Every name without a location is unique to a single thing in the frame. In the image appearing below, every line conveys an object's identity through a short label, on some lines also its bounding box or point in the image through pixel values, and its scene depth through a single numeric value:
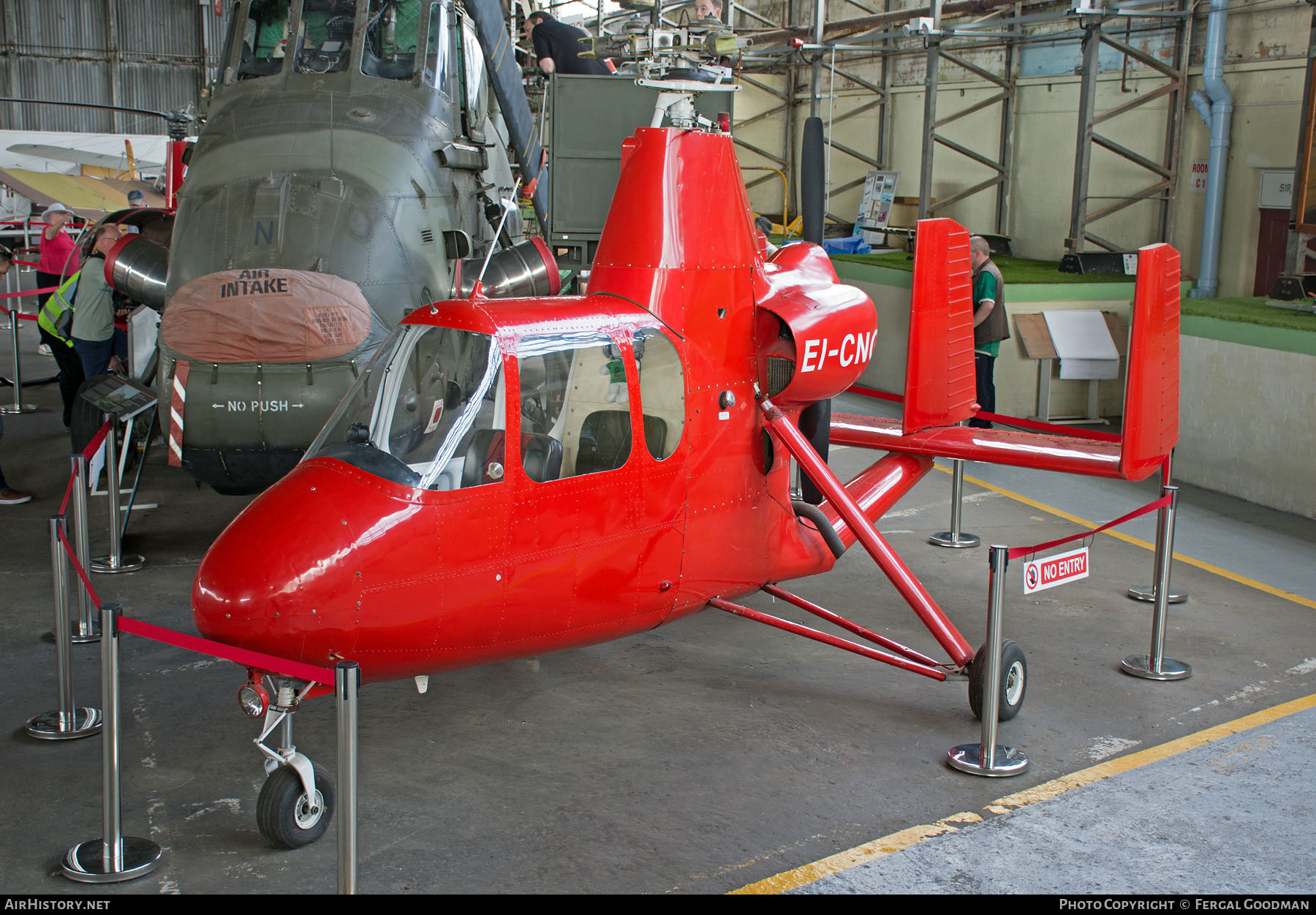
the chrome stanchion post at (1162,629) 6.34
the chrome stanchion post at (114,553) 7.63
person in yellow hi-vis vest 10.67
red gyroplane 4.42
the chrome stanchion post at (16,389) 13.02
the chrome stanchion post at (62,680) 5.39
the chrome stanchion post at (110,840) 4.18
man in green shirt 10.54
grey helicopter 6.85
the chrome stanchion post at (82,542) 6.45
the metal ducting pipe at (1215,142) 13.89
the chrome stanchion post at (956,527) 8.77
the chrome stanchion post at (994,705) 5.11
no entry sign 5.45
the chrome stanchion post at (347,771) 3.72
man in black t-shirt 10.91
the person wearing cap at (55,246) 14.70
